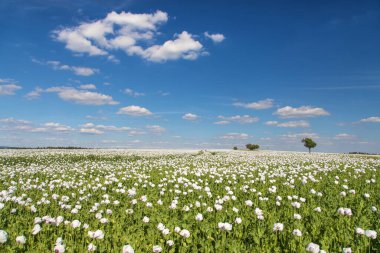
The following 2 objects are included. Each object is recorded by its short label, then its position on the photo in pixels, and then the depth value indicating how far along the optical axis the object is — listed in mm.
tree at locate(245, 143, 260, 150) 70269
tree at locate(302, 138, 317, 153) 72750
